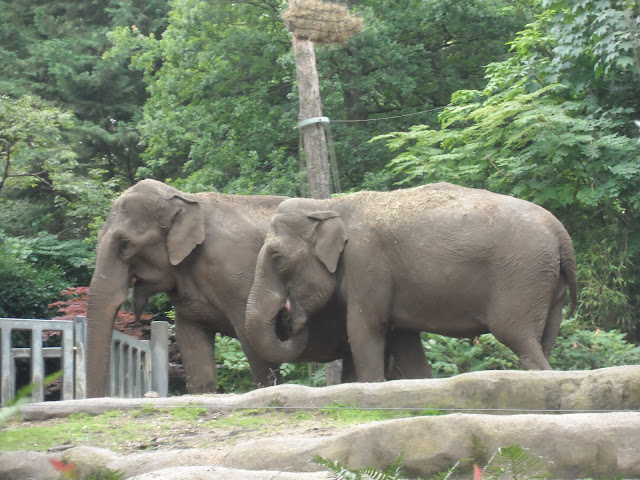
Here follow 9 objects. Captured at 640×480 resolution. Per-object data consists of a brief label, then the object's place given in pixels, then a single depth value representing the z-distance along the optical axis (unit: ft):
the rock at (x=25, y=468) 31.54
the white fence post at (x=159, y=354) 69.80
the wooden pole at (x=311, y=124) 82.49
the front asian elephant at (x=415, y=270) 51.92
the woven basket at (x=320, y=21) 78.81
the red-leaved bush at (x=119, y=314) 90.88
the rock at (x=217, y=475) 26.49
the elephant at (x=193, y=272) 61.46
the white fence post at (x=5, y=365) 50.44
